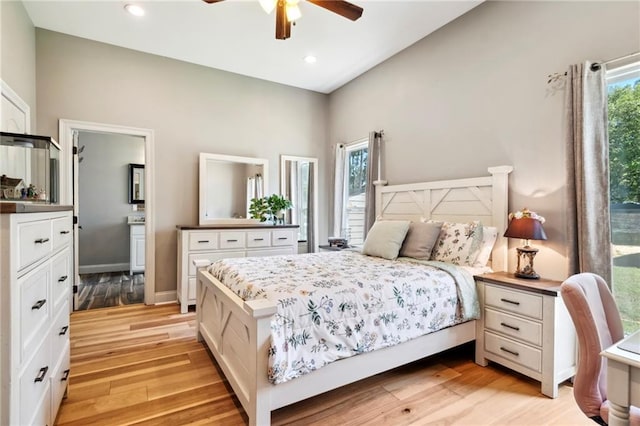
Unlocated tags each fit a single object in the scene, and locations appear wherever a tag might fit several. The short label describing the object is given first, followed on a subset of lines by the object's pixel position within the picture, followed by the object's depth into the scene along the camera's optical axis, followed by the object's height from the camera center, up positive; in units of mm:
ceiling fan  2138 +1414
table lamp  2206 -160
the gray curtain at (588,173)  2039 +252
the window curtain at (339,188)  4754 +321
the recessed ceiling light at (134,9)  2906 +1899
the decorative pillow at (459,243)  2612 -299
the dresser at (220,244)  3574 -453
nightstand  1973 -826
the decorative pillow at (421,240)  2771 -285
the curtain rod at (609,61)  1986 +1001
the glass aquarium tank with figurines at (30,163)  2104 +329
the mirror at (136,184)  5688 +432
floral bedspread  1613 -567
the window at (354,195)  4621 +214
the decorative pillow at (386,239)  2850 -290
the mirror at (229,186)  4117 +310
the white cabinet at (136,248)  5375 -711
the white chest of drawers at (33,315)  1017 -442
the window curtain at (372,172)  4031 +488
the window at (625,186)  2027 +167
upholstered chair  1091 -521
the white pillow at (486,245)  2625 -301
